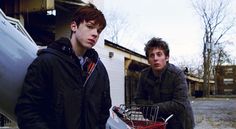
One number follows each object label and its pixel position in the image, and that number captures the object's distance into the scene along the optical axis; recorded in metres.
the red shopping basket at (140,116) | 1.83
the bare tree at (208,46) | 28.31
